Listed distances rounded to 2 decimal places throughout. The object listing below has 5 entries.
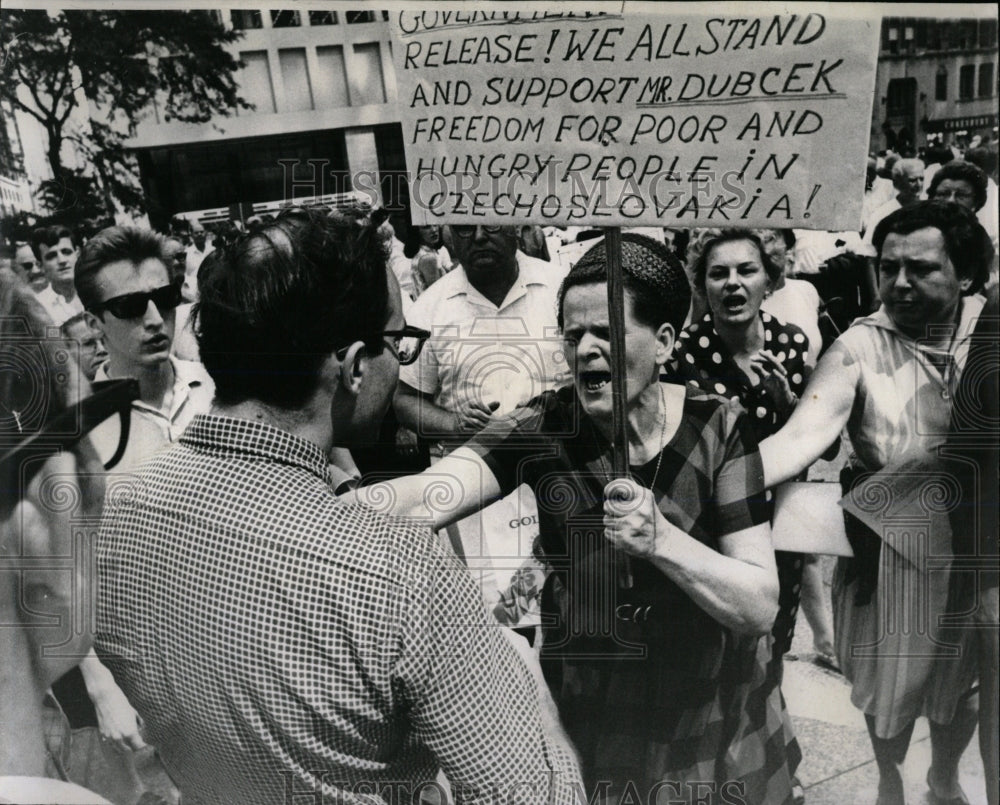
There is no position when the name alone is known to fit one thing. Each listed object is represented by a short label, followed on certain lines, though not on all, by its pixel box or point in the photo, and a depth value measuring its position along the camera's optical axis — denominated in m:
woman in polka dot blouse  2.96
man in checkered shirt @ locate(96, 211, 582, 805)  1.82
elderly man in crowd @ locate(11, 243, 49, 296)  2.93
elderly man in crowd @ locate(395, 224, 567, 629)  2.94
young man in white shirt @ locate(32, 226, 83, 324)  2.92
